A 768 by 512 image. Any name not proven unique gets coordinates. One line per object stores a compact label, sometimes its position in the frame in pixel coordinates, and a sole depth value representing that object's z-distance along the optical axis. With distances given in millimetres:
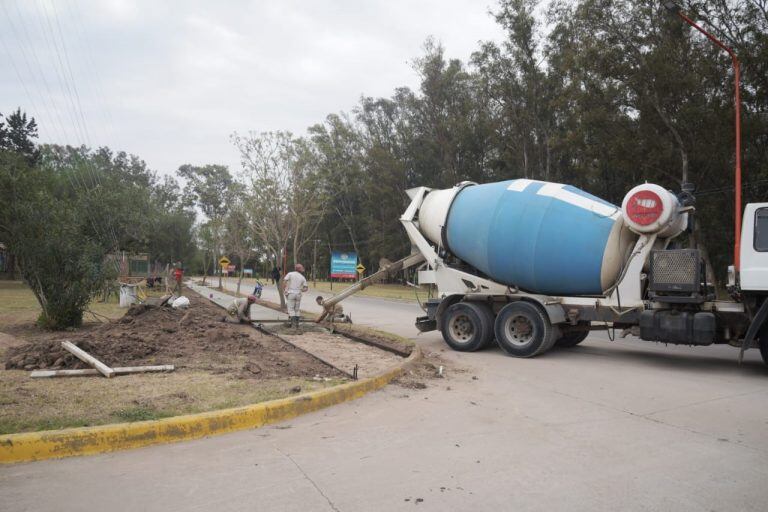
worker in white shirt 12867
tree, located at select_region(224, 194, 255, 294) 32744
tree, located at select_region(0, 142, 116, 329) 11203
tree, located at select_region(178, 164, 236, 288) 42531
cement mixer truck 8180
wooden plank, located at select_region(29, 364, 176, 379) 6523
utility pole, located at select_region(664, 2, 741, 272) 8413
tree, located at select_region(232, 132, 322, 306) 20594
